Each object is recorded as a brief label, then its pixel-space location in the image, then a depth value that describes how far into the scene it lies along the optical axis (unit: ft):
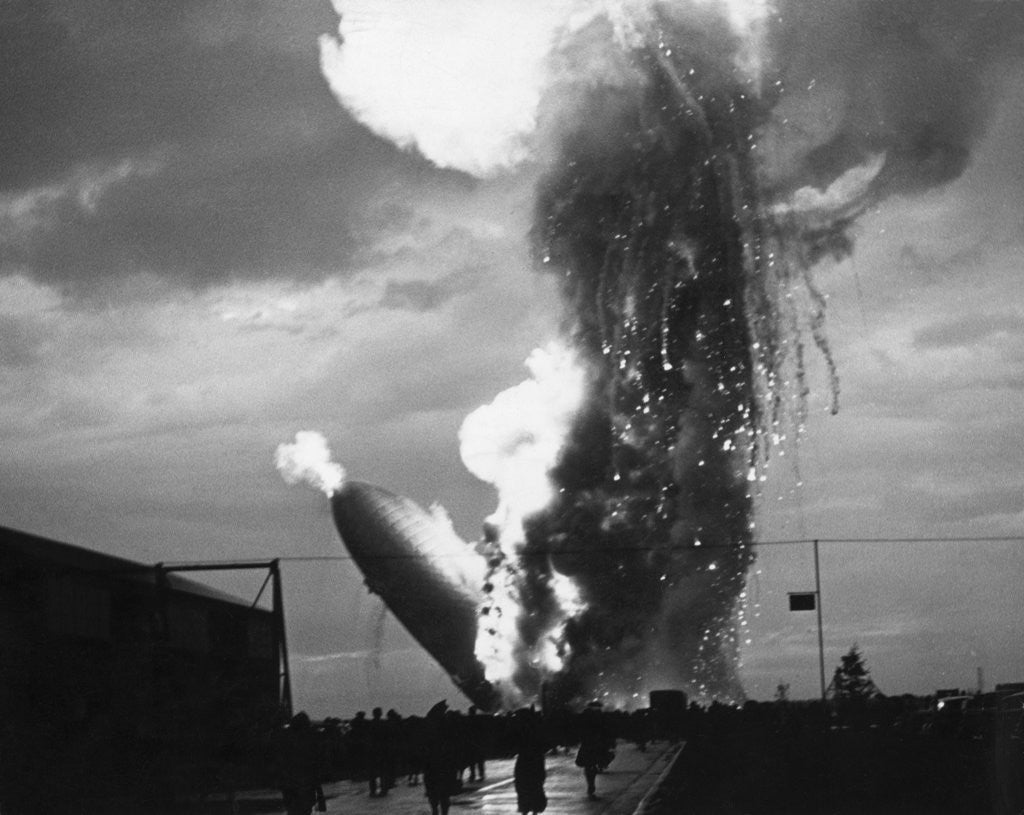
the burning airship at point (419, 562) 267.80
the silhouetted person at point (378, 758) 115.34
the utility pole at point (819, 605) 209.01
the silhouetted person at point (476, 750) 118.65
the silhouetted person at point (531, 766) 75.51
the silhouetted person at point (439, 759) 78.07
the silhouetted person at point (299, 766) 72.64
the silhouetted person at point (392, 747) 116.47
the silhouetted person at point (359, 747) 142.45
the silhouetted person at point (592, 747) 106.42
